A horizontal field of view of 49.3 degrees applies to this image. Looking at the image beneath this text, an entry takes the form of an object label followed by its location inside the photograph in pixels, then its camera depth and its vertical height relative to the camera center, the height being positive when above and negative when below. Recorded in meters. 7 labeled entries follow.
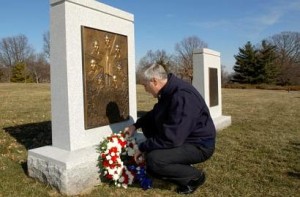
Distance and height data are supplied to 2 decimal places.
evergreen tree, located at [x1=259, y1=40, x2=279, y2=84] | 49.34 +3.22
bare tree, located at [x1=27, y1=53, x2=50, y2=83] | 60.12 +3.53
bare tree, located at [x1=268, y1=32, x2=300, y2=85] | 51.88 +4.83
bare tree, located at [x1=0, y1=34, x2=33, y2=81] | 67.25 +8.05
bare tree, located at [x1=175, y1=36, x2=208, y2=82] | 40.44 +5.51
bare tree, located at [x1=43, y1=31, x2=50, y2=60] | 65.69 +8.49
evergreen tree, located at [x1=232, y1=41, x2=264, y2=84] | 49.66 +2.65
